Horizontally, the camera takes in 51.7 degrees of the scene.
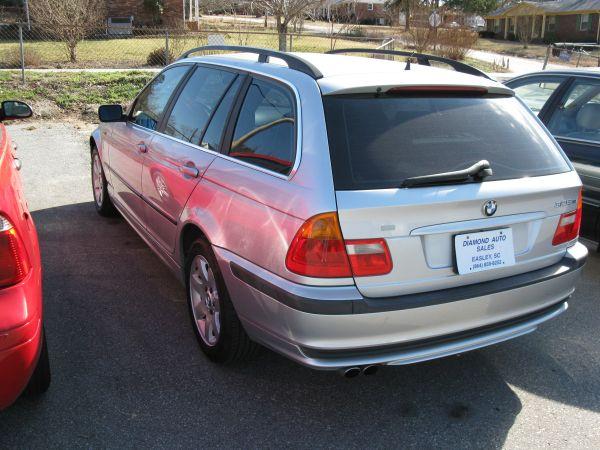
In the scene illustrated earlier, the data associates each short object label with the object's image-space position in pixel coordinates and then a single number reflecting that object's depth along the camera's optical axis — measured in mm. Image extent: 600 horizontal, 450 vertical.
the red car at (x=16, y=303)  2479
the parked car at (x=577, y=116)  5000
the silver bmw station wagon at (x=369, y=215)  2705
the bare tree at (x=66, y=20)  18938
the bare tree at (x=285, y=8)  22277
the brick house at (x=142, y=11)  33438
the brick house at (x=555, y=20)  55094
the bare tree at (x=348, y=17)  44062
